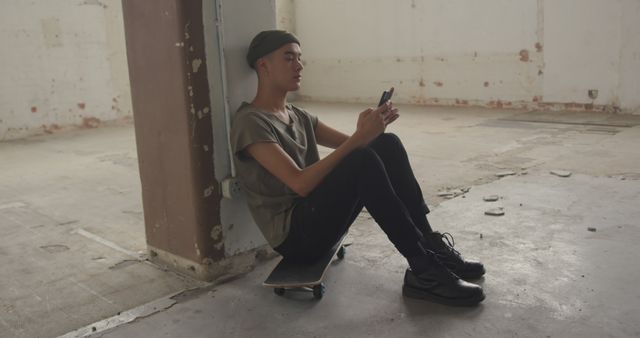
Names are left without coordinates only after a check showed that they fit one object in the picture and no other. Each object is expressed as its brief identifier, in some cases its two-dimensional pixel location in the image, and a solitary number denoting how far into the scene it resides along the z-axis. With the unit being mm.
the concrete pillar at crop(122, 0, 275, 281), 2145
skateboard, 2031
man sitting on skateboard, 1893
